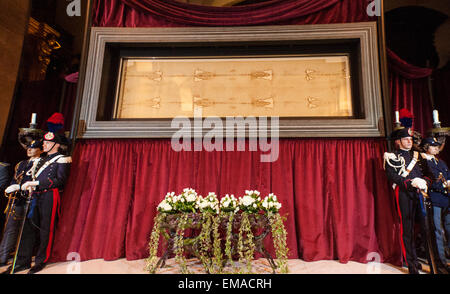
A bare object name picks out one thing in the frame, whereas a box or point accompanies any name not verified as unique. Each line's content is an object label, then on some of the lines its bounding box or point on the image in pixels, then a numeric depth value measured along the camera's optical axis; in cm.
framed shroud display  471
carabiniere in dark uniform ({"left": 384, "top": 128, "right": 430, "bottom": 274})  339
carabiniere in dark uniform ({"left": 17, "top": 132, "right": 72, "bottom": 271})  375
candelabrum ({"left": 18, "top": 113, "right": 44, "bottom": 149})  414
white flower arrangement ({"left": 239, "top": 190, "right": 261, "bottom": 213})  345
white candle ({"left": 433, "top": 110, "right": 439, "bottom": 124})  376
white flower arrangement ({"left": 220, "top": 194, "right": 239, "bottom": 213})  352
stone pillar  476
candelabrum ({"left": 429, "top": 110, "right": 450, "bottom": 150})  372
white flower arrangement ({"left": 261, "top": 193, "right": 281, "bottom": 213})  343
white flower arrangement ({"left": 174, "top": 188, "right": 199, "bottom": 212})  351
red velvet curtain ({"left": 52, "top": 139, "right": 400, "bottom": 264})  405
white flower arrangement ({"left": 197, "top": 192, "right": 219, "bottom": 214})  349
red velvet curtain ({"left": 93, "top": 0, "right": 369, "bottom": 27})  491
